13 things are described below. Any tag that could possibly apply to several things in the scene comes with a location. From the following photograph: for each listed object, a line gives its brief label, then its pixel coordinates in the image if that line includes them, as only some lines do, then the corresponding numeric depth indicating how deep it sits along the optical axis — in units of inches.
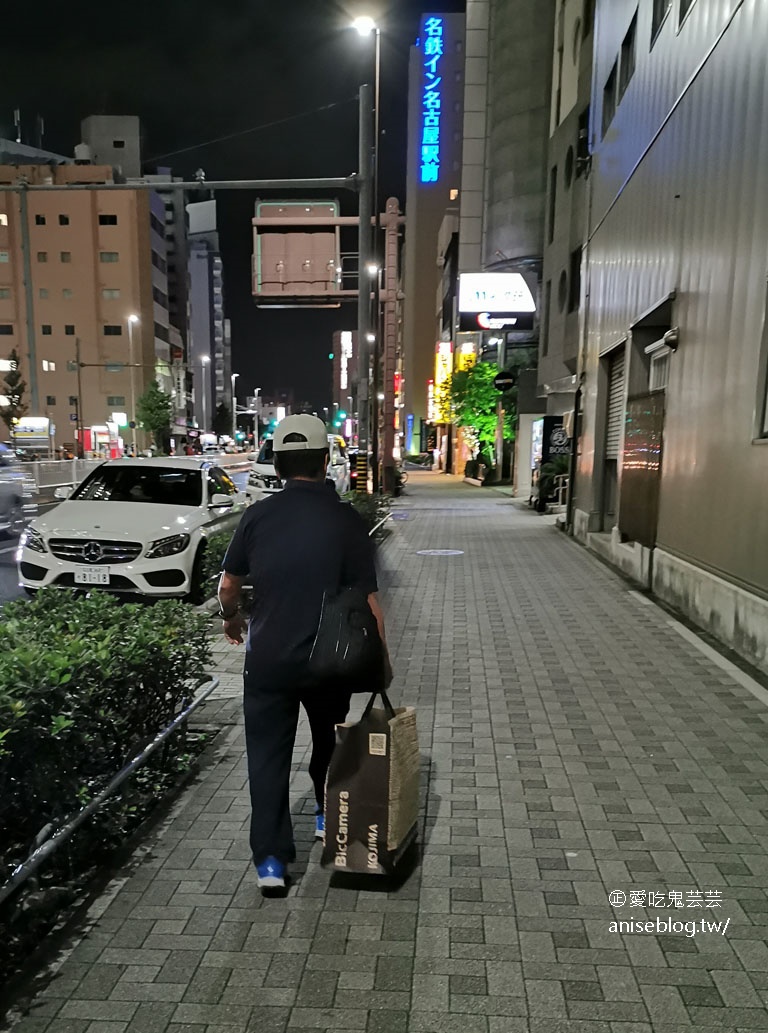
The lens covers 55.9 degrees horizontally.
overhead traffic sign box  616.7
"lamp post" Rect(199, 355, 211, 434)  4871.1
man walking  117.3
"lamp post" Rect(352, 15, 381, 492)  538.3
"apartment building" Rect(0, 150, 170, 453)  2898.6
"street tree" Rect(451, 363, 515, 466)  1379.2
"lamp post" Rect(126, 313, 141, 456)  2861.7
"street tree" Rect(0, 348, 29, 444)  2129.7
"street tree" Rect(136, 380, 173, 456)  2696.9
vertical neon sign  2760.8
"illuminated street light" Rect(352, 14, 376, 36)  524.7
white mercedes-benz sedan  302.4
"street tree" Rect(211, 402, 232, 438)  5137.8
